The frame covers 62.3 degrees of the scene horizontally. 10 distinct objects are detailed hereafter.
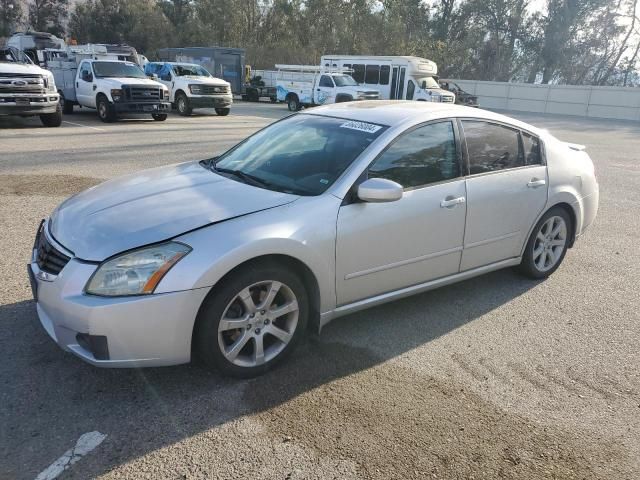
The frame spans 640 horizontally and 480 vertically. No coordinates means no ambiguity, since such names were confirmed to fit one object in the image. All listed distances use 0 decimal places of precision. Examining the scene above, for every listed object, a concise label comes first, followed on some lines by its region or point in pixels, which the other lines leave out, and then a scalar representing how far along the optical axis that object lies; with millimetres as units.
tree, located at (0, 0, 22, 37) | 53338
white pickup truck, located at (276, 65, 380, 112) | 23562
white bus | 25134
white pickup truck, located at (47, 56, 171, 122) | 15672
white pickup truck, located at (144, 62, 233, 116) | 19406
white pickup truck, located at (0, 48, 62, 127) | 12406
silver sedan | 2766
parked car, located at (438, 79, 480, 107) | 30953
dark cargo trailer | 32312
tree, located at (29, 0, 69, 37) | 56125
